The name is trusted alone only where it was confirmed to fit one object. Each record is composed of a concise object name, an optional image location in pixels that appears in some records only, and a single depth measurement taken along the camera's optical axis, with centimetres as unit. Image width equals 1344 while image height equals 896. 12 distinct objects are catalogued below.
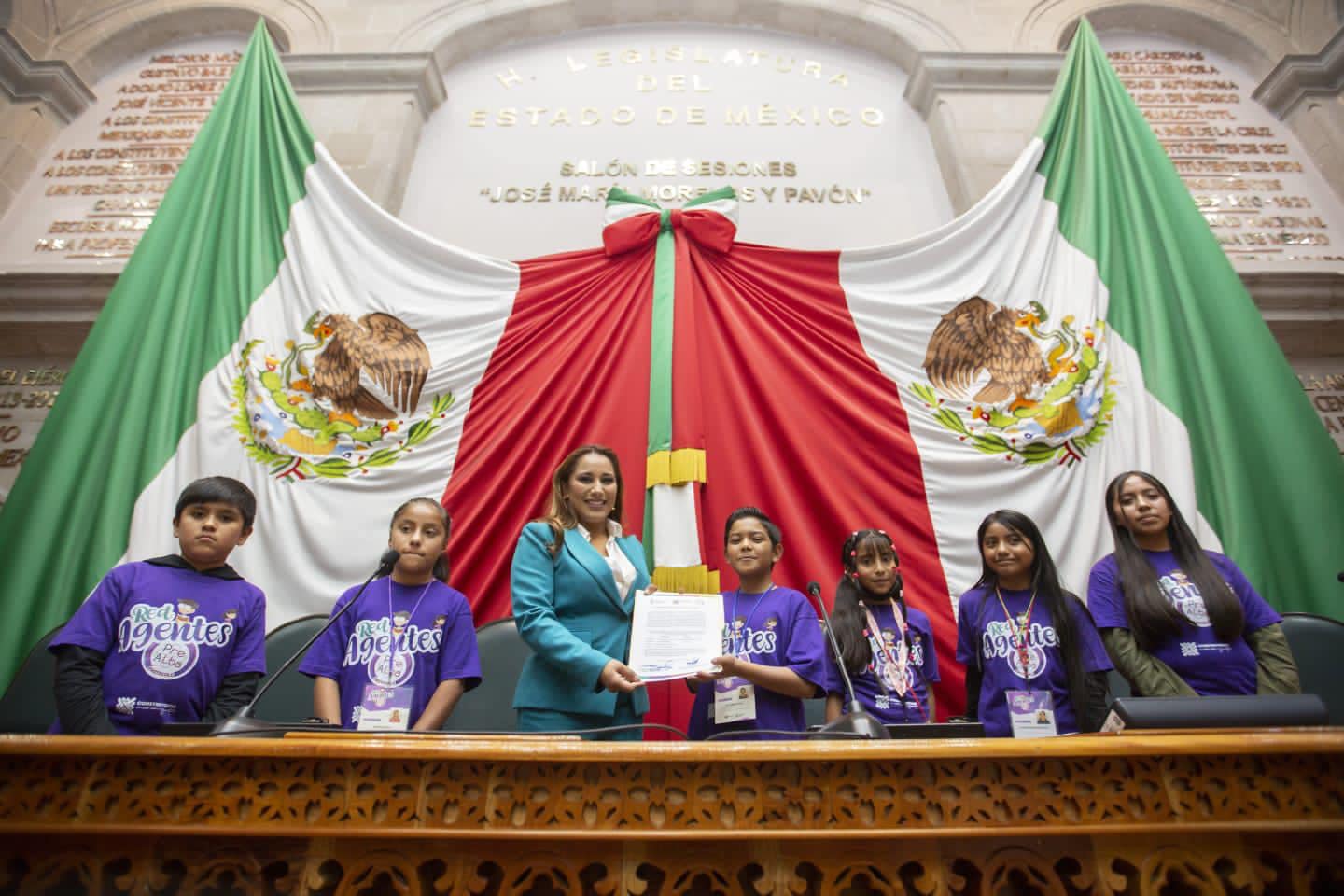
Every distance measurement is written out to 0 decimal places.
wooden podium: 92
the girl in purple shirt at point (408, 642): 185
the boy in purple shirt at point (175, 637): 167
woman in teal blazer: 168
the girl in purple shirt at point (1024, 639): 187
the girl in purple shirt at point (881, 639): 196
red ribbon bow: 325
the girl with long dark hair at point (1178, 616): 190
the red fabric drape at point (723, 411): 268
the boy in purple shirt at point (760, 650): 177
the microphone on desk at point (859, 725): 118
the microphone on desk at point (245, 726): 116
